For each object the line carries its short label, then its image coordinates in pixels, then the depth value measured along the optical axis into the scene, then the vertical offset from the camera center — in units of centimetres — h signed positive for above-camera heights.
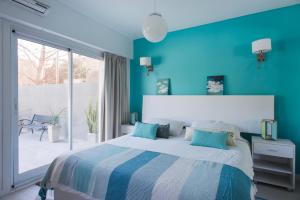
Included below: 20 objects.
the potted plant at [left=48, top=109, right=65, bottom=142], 297 -50
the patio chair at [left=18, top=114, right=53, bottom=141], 255 -38
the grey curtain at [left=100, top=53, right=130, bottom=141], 357 +1
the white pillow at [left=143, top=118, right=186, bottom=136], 311 -47
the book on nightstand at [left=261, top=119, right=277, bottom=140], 254 -44
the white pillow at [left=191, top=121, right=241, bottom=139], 268 -44
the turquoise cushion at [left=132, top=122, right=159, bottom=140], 282 -52
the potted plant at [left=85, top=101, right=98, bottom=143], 352 -46
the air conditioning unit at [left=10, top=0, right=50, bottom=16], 214 +116
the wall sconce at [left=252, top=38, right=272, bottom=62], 255 +78
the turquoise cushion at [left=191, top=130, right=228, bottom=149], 228 -54
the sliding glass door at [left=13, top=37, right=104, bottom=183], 249 -8
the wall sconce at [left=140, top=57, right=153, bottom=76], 374 +80
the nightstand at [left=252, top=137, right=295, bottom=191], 237 -96
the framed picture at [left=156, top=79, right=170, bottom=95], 372 +27
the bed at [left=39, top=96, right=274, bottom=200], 133 -64
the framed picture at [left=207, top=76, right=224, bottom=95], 317 +26
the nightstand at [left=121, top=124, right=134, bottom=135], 373 -64
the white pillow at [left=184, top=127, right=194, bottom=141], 268 -54
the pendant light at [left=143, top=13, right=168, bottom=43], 193 +80
